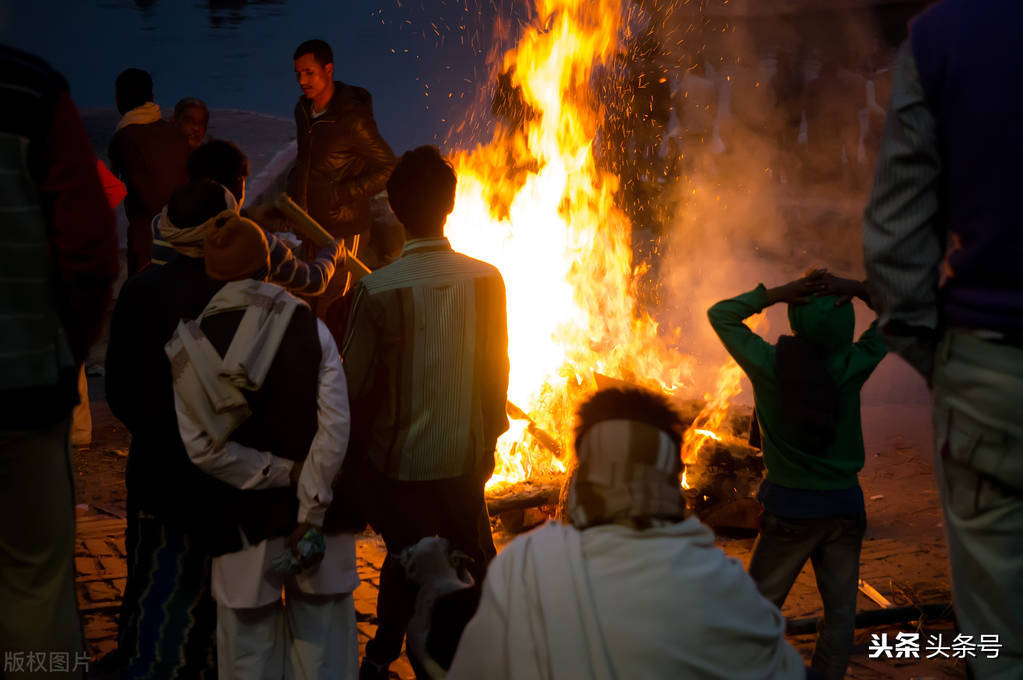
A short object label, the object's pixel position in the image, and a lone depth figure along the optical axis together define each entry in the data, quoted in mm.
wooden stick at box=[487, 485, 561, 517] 6676
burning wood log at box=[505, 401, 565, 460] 7359
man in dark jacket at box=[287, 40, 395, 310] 6922
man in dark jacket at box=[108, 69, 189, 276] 7328
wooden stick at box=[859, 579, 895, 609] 5234
